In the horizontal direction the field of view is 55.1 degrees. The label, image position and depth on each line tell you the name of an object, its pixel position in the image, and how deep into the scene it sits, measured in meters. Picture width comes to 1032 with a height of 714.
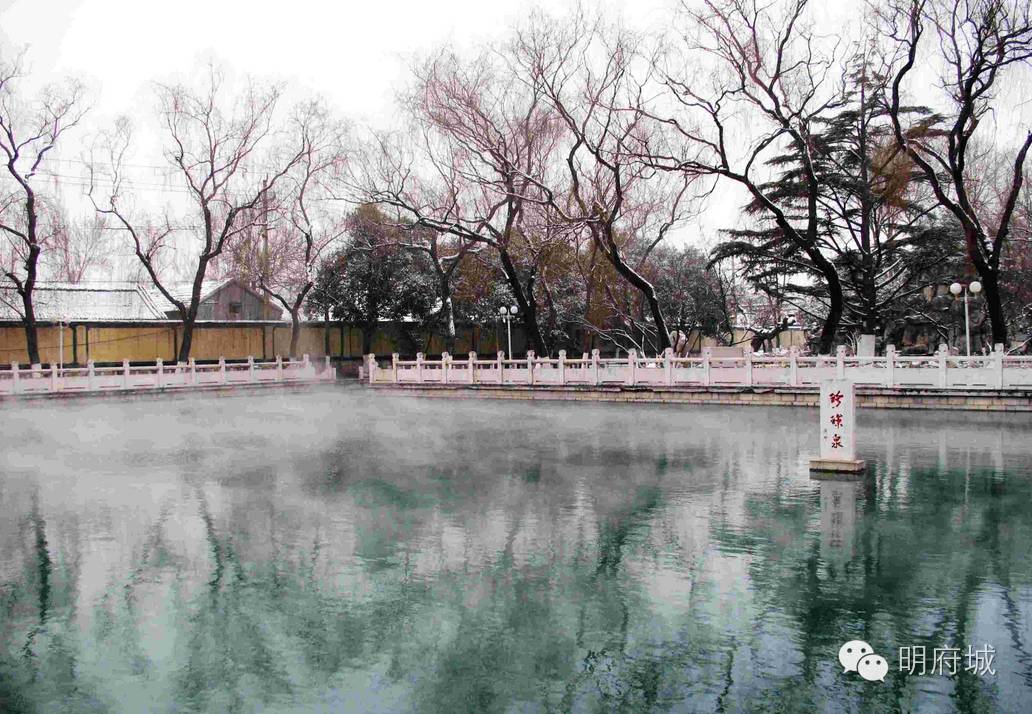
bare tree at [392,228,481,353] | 35.34
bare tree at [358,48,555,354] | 29.39
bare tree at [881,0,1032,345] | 22.73
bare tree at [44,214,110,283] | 43.64
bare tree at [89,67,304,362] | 35.50
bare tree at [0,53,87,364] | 32.72
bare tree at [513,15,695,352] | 27.47
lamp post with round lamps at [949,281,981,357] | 24.53
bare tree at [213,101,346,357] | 38.22
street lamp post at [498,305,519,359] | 41.66
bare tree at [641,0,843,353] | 25.09
